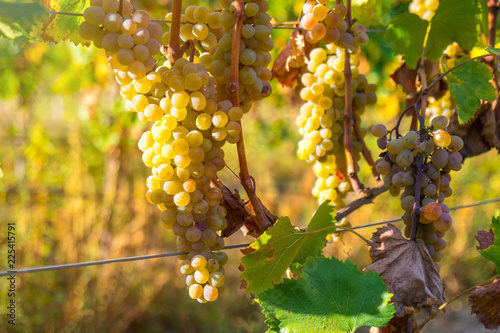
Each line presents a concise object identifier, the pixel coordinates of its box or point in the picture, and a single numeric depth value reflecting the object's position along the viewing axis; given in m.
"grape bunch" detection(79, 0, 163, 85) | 0.49
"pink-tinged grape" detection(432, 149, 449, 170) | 0.58
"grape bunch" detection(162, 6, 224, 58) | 0.59
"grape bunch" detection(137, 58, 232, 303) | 0.53
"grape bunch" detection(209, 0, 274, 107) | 0.57
